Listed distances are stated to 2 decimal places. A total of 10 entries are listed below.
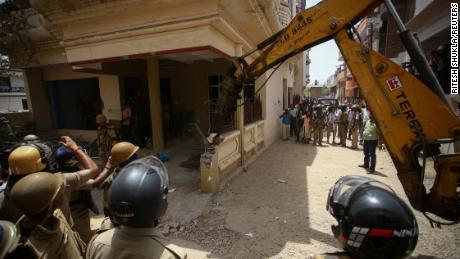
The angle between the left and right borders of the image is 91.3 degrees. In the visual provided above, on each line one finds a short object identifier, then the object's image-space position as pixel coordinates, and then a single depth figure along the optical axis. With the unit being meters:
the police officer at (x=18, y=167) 1.71
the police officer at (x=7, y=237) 0.96
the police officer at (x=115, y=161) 2.34
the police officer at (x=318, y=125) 9.95
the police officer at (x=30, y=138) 3.62
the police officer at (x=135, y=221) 1.17
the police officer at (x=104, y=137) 7.12
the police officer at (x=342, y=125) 9.49
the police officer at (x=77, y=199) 2.28
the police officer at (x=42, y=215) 1.21
